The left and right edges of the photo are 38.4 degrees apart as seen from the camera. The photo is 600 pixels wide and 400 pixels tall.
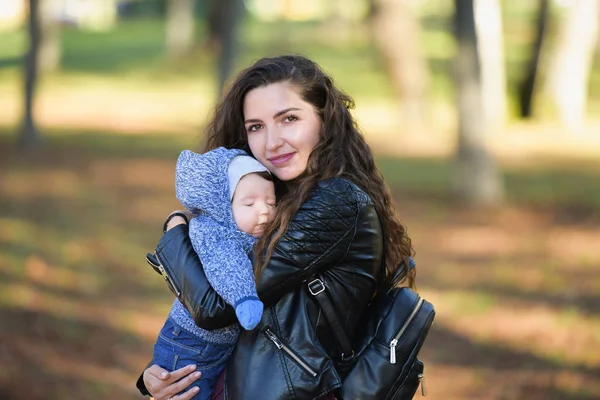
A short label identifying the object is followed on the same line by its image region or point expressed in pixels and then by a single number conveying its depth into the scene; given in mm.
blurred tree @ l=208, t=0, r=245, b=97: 13586
